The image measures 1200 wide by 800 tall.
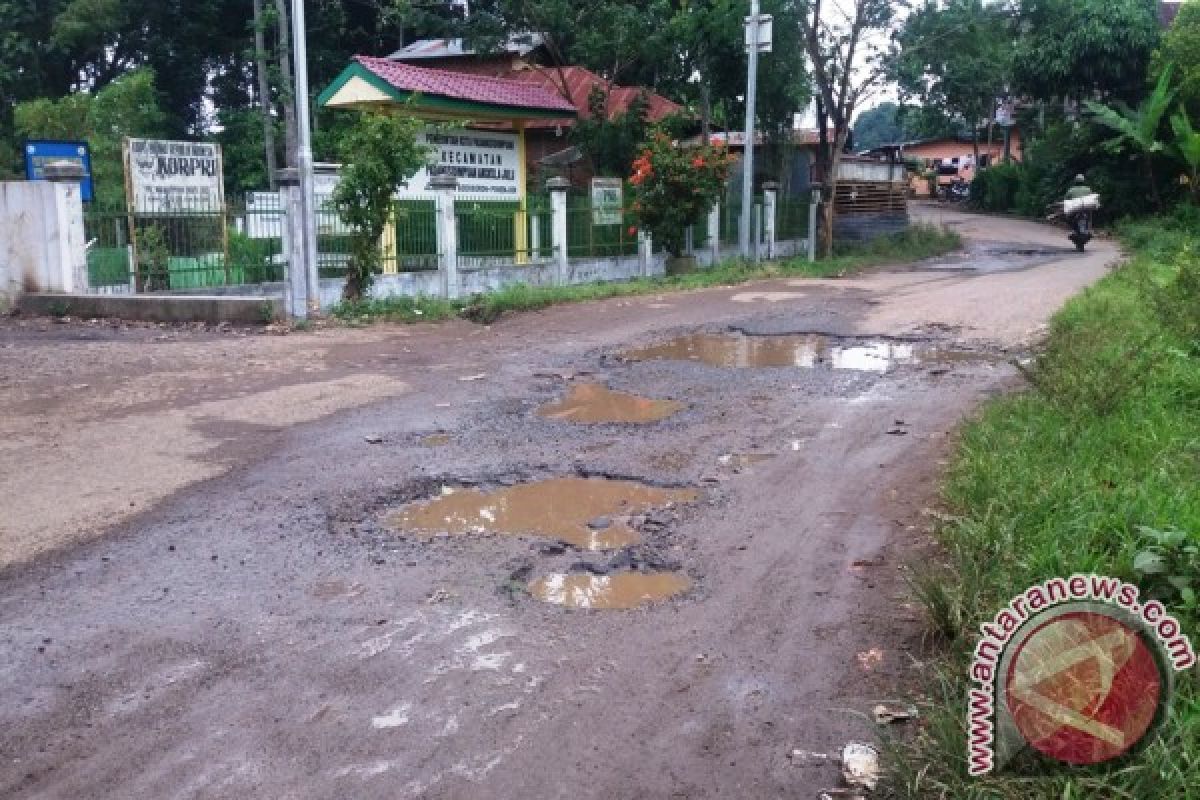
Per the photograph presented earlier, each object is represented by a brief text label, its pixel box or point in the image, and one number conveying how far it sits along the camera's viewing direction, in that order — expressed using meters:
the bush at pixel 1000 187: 35.84
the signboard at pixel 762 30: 18.67
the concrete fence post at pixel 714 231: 20.44
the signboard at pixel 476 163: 15.99
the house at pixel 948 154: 47.47
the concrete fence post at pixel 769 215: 22.24
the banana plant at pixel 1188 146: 20.69
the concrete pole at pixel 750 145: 18.72
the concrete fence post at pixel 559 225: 17.16
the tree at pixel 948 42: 20.97
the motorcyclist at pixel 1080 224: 21.72
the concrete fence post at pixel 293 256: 12.30
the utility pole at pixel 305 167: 12.03
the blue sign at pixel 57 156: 13.46
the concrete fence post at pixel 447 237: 14.85
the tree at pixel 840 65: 21.02
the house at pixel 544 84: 21.16
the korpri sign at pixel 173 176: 12.98
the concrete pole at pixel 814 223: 22.56
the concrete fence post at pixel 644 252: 18.92
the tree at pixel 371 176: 12.95
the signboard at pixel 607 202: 18.55
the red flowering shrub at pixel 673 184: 17.86
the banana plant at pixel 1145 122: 22.55
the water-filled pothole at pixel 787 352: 9.44
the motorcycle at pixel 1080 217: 21.70
